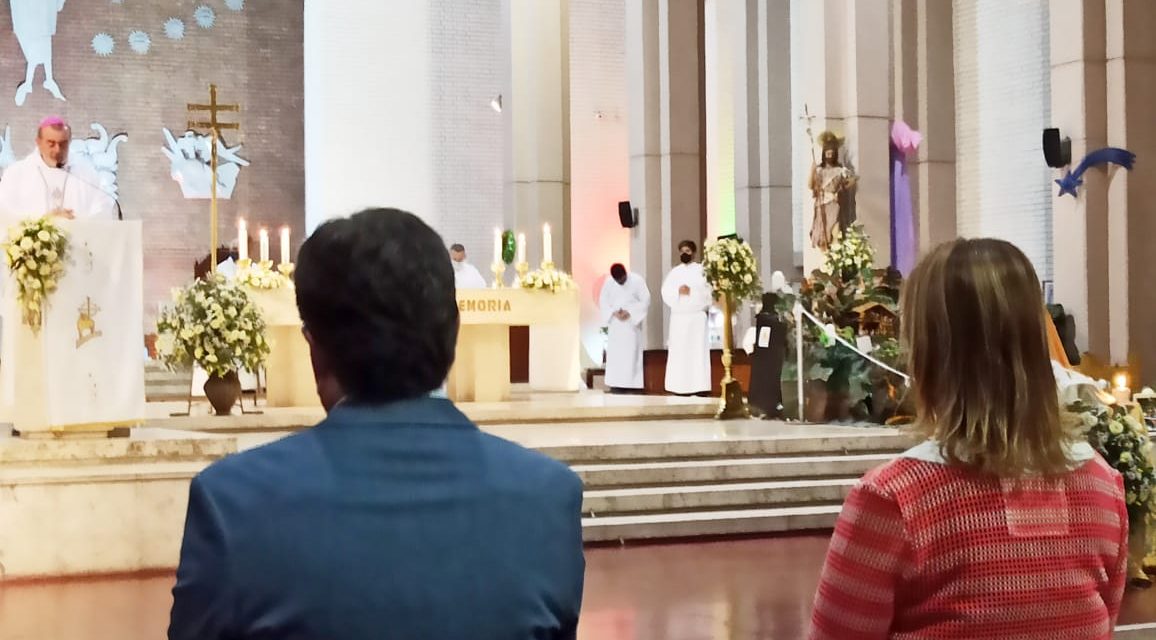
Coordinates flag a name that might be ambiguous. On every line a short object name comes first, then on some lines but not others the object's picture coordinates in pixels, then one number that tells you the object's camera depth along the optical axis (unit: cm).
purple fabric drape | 1297
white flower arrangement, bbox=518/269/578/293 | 1131
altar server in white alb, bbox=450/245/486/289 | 1555
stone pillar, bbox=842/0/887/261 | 1244
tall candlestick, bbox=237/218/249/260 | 989
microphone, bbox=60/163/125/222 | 865
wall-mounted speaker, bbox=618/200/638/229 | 1728
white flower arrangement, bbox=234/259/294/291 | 1028
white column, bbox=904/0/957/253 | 1667
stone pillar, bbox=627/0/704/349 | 1692
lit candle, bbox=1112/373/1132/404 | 636
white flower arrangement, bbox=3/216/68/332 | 675
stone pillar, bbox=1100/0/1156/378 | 1254
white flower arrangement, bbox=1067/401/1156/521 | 559
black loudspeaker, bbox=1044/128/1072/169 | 1270
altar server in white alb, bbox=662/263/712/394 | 1488
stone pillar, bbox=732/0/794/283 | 1728
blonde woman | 187
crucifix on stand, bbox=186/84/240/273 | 1082
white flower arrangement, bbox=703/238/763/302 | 1061
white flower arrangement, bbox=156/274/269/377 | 931
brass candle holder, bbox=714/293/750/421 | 1089
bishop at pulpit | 694
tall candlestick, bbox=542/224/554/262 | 1073
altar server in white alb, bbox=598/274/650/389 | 1609
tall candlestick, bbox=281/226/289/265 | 952
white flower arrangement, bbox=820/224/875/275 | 1091
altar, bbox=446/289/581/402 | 1112
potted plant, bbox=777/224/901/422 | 1024
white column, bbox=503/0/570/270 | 1691
